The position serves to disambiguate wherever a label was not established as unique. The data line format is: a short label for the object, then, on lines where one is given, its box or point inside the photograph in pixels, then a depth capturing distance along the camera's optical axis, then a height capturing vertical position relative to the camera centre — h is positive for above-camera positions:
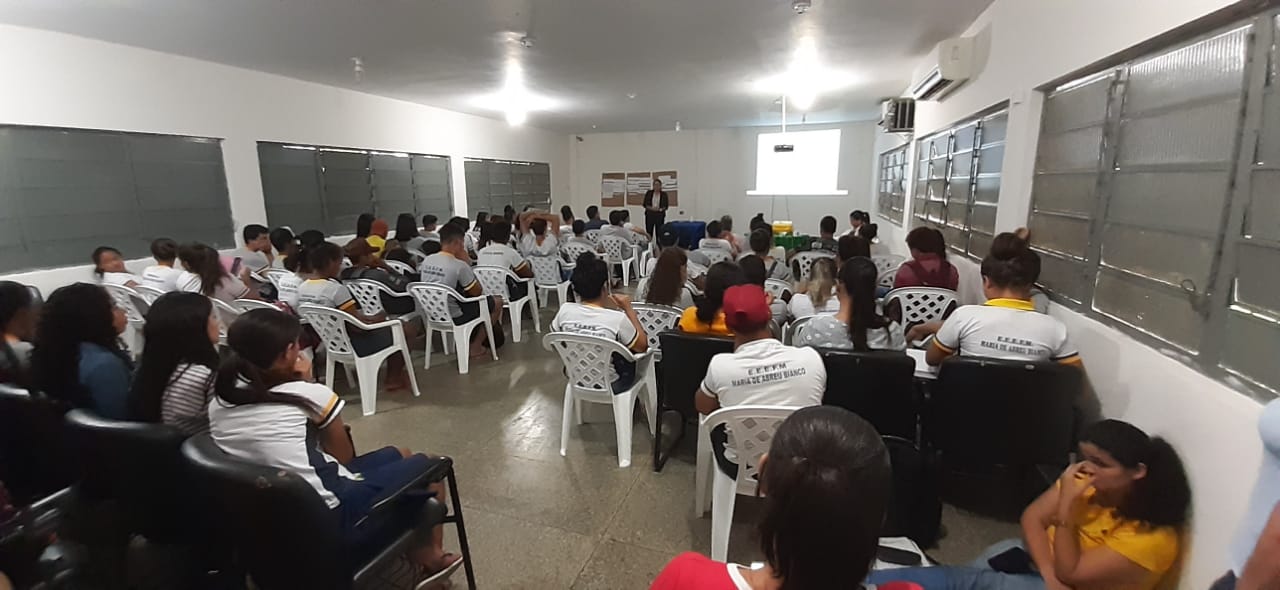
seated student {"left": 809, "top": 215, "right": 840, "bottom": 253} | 5.71 -0.44
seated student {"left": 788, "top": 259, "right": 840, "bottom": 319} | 3.10 -0.58
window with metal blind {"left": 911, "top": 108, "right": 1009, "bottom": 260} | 3.59 +0.10
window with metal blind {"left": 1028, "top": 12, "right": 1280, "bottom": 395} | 1.46 -0.03
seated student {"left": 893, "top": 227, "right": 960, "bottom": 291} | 3.43 -0.45
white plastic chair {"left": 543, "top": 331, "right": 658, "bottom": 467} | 2.74 -0.93
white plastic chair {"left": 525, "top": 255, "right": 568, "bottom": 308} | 5.75 -0.81
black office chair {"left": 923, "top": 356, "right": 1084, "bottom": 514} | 1.95 -0.81
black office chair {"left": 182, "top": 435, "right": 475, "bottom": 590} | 1.24 -0.75
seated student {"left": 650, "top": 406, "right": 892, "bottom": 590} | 0.72 -0.41
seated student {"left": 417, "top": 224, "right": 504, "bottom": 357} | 4.15 -0.57
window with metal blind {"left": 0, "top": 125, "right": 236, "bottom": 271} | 3.91 +0.04
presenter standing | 10.82 -0.24
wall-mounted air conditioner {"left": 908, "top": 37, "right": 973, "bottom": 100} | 3.96 +0.96
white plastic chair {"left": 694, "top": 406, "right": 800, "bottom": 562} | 1.83 -0.89
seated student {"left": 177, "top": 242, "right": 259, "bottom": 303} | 3.53 -0.50
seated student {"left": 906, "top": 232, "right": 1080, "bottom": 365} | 2.09 -0.51
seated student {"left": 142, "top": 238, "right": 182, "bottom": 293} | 3.64 -0.48
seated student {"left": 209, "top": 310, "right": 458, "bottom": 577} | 1.43 -0.62
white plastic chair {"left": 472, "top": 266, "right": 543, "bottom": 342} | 4.80 -0.78
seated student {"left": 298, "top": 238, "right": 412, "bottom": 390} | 3.40 -0.59
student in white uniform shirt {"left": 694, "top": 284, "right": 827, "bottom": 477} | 1.83 -0.57
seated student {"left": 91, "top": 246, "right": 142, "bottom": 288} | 3.86 -0.51
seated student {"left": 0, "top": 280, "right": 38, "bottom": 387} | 1.96 -0.48
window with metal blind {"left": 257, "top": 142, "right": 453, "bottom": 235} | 5.87 +0.15
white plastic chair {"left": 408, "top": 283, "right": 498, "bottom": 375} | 4.05 -0.86
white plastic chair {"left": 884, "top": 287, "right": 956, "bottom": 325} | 3.37 -0.66
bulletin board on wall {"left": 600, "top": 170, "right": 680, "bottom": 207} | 12.73 +0.23
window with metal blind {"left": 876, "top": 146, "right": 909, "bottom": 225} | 7.02 +0.13
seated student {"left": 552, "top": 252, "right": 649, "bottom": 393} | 2.78 -0.61
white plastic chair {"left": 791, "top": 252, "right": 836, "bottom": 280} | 5.11 -0.62
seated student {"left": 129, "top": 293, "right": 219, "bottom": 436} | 1.70 -0.53
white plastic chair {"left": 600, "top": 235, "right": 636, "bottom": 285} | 7.10 -0.74
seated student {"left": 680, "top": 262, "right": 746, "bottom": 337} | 2.56 -0.52
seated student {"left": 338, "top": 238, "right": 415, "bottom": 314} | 4.12 -0.58
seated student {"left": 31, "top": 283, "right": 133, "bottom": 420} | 1.82 -0.54
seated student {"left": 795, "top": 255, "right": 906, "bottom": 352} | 2.21 -0.52
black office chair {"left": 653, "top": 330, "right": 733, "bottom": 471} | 2.39 -0.76
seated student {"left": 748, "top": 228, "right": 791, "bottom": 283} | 4.32 -0.45
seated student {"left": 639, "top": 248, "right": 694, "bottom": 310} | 3.20 -0.48
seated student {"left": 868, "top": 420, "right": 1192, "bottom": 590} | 1.35 -0.83
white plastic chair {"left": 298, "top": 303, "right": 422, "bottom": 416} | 3.34 -0.93
